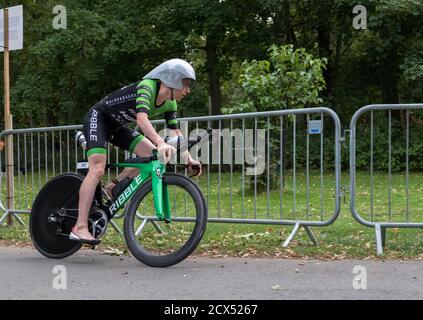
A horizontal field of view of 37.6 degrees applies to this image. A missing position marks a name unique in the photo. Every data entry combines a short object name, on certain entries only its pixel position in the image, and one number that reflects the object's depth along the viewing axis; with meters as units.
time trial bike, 5.09
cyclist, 5.17
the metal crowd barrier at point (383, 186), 5.70
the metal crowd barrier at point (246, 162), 6.31
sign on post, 7.82
